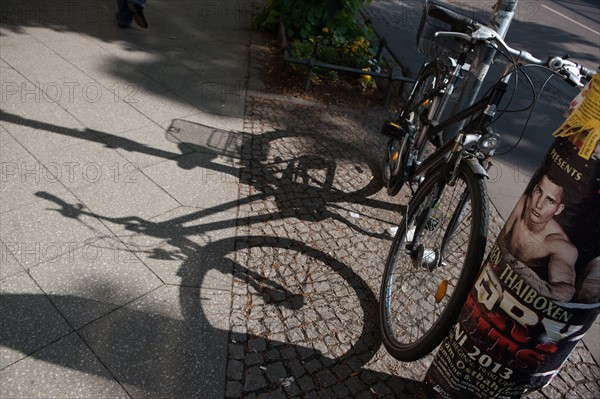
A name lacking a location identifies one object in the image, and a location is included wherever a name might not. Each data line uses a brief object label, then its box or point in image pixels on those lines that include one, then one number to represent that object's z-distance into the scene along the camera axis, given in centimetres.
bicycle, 237
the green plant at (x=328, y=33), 662
